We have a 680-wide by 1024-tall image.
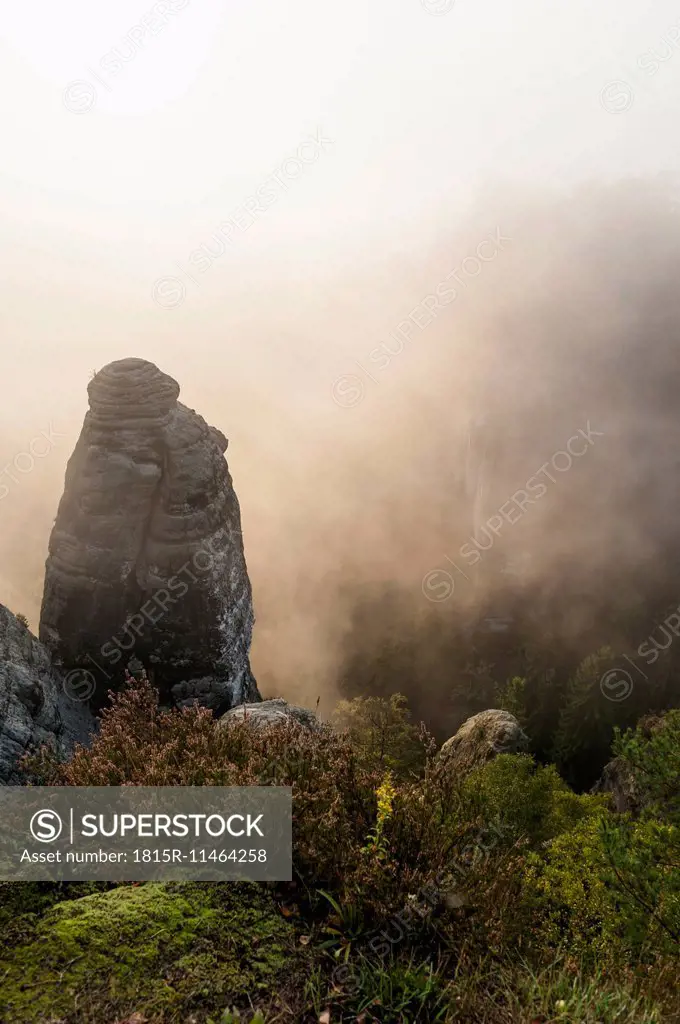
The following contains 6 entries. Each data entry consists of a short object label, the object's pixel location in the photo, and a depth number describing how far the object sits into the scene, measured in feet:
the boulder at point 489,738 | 66.23
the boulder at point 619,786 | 80.38
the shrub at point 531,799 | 48.62
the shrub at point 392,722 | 98.43
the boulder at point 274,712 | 45.79
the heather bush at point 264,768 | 16.92
